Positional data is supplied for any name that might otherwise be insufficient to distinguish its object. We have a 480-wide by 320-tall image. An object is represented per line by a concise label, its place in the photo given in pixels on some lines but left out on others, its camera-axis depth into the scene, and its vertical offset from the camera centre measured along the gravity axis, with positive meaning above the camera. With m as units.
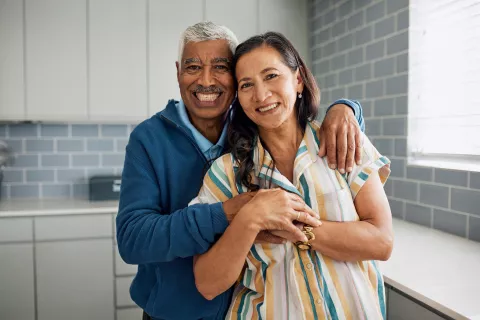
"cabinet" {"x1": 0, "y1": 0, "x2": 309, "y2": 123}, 2.79 +0.66
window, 1.96 +0.34
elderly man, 1.04 -0.07
